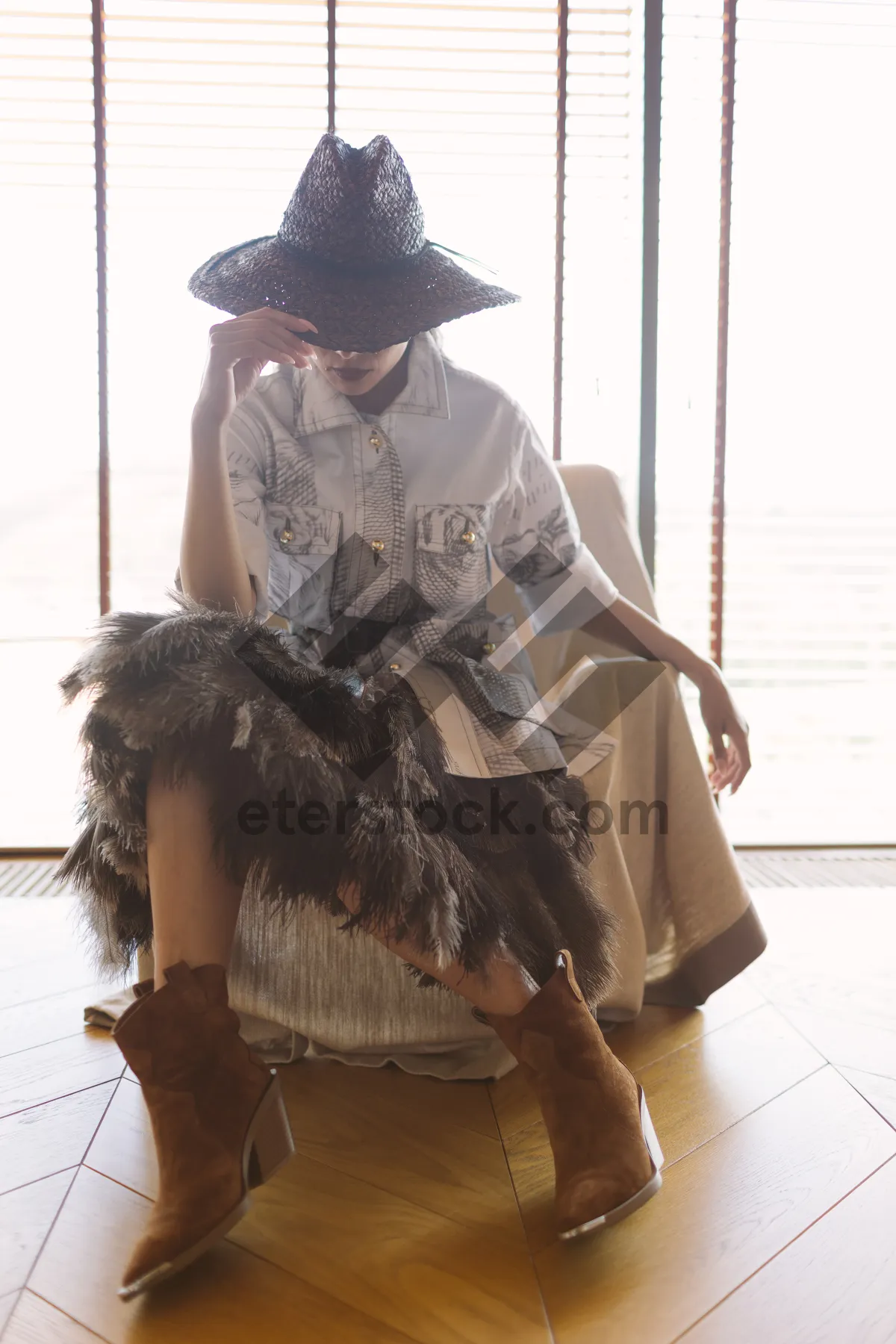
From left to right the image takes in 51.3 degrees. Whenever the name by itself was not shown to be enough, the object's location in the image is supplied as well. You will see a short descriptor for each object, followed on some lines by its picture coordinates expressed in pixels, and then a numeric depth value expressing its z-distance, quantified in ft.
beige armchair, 3.74
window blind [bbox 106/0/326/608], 6.98
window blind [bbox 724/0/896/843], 7.38
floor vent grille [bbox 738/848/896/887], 6.71
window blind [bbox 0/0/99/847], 6.97
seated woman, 2.67
